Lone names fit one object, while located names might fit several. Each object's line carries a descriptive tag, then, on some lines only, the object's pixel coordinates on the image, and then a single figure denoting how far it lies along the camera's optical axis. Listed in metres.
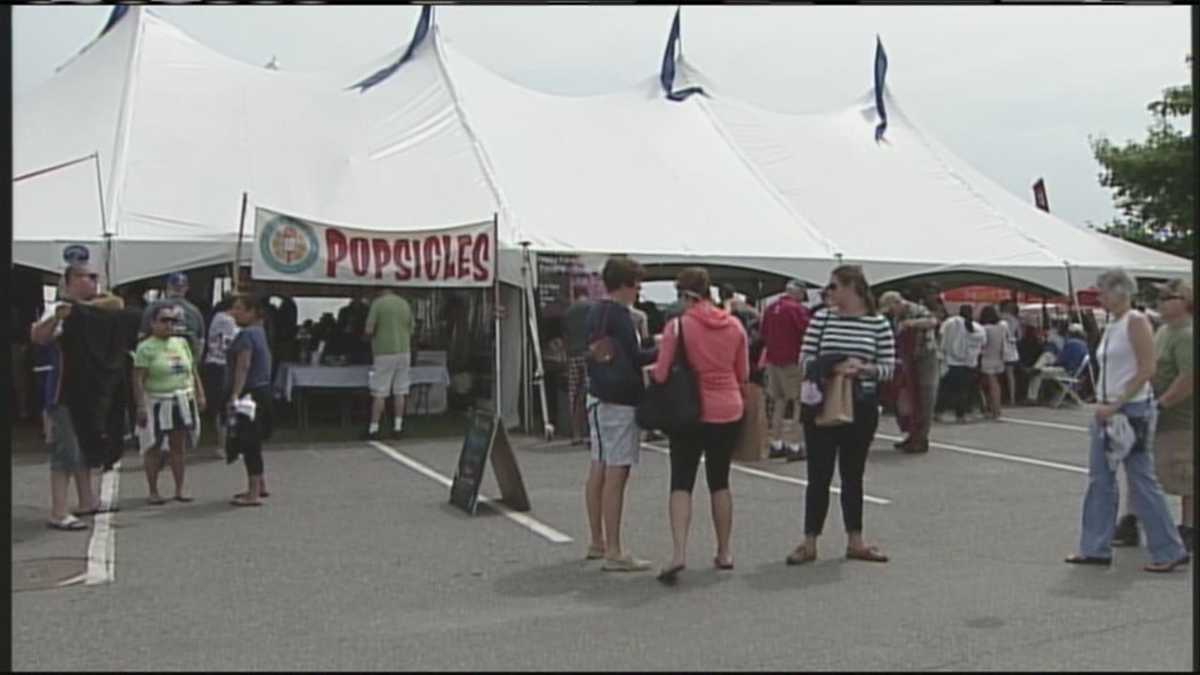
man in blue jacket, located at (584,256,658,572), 6.68
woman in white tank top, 6.73
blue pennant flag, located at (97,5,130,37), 16.78
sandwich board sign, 8.68
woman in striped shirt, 6.96
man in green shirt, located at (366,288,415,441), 13.26
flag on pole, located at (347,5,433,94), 17.36
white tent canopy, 13.66
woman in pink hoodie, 6.59
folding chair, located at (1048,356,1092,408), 17.45
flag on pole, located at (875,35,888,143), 20.67
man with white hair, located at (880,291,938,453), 12.11
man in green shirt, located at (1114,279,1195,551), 6.95
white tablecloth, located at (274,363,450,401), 13.75
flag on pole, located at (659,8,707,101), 19.27
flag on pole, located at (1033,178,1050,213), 27.97
